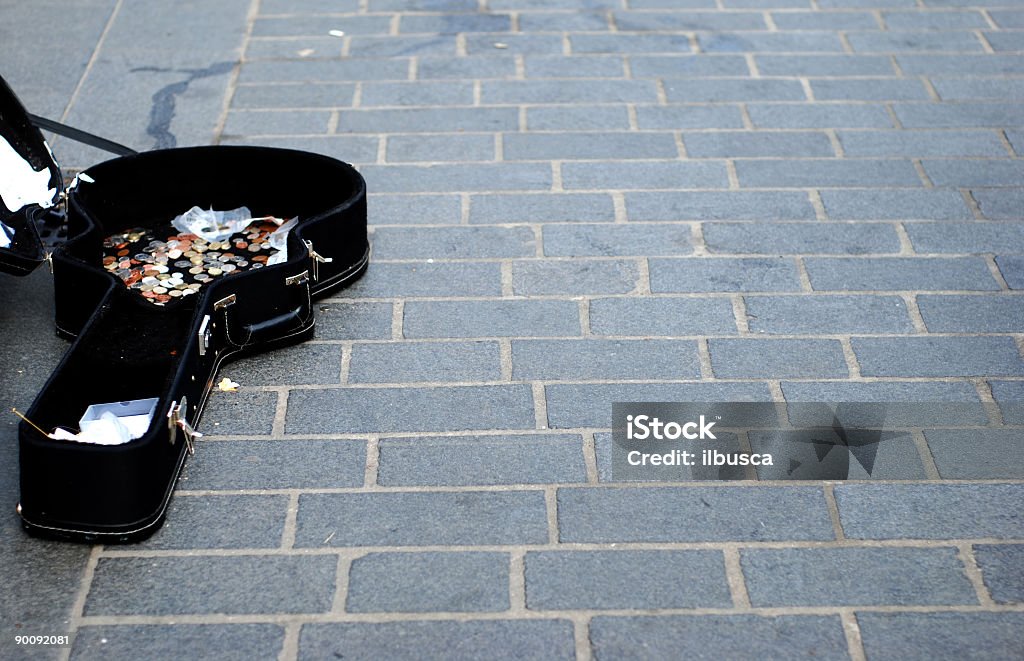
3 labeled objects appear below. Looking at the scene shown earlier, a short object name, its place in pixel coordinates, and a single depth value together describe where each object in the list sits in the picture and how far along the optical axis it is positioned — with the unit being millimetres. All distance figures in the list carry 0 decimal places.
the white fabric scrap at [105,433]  2404
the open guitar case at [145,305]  2289
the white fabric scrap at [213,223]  3334
